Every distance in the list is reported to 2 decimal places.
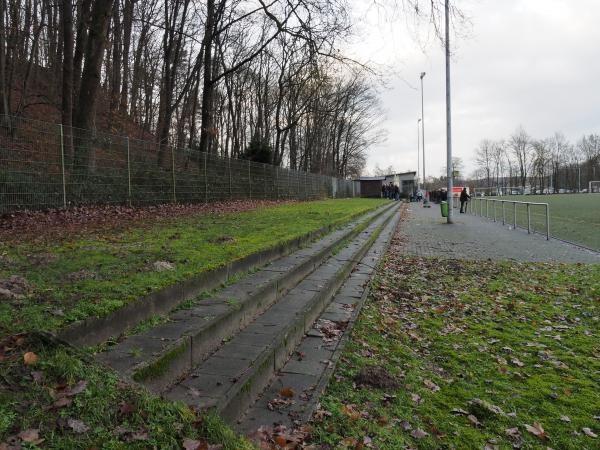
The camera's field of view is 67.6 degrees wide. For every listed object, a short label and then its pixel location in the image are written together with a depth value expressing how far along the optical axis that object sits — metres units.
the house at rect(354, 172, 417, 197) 58.28
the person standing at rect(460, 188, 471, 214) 28.58
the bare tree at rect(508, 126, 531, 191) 100.31
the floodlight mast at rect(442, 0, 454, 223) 19.34
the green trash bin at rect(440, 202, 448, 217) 20.92
